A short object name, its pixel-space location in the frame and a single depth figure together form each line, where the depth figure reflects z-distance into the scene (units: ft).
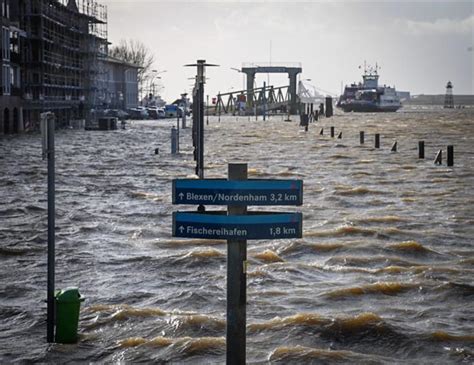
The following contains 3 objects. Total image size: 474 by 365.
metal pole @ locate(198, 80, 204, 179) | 98.47
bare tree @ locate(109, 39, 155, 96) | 526.66
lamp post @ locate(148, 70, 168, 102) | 579.48
